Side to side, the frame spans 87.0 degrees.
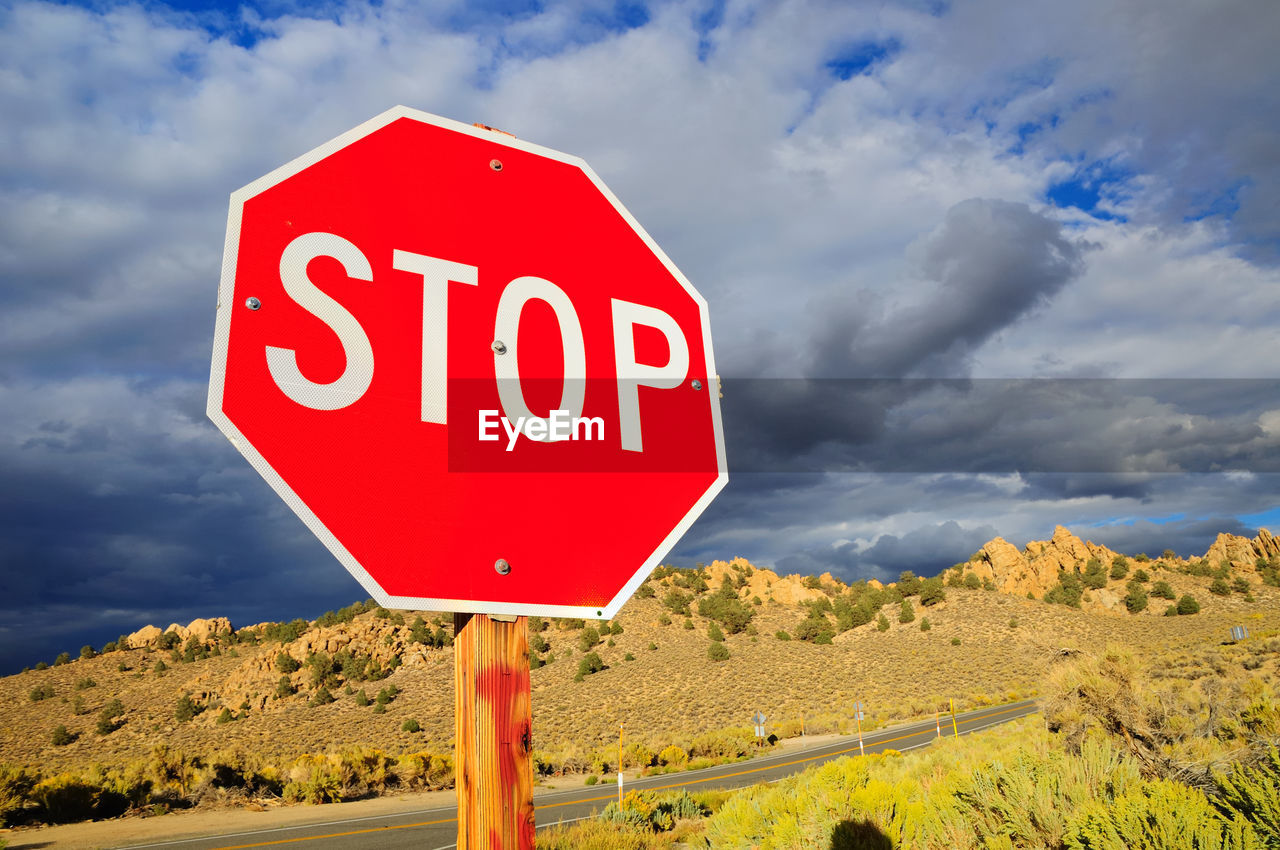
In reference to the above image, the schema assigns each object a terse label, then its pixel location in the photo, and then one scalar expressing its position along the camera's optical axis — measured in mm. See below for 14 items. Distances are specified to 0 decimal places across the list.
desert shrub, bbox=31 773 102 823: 15867
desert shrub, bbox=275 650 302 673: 48938
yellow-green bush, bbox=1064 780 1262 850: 3984
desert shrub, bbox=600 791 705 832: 11477
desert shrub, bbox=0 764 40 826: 15219
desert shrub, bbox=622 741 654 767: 24484
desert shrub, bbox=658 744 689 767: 24047
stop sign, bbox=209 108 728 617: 1304
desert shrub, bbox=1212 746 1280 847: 4137
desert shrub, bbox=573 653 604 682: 45700
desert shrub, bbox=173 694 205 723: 43469
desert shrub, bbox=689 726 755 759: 26219
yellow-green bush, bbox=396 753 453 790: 21594
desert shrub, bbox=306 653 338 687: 48062
